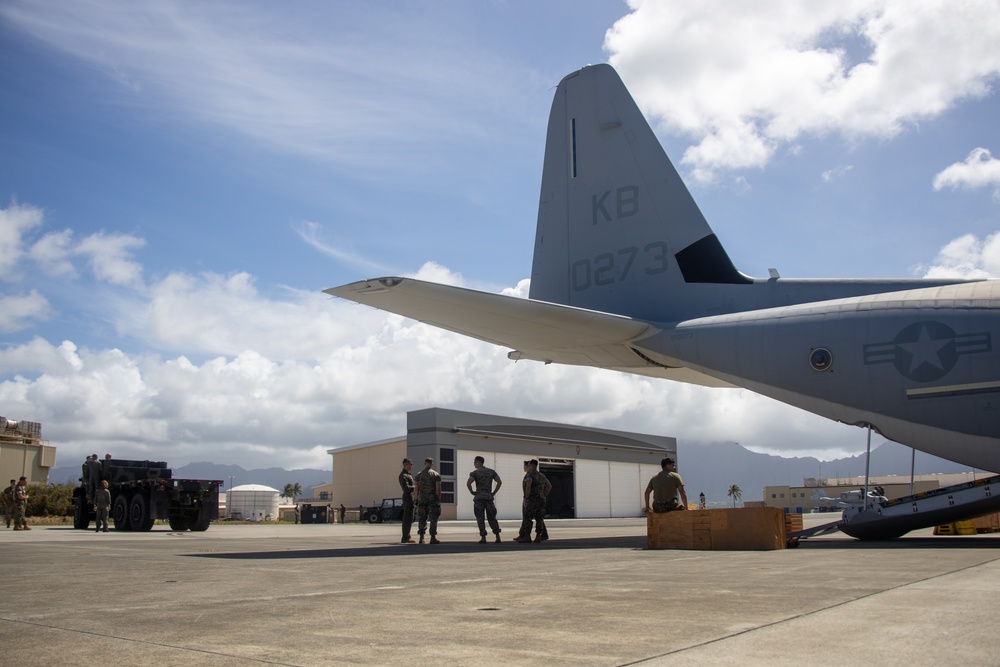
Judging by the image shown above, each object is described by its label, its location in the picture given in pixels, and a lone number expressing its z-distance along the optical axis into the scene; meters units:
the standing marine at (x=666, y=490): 11.81
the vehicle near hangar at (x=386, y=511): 40.81
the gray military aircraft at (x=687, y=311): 12.45
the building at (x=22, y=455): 48.16
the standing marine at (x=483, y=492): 13.09
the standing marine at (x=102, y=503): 19.17
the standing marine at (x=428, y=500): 13.06
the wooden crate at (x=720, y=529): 10.51
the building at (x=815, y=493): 78.99
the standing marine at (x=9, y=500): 21.41
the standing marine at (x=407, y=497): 13.30
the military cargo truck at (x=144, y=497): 19.88
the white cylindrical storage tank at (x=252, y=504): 60.31
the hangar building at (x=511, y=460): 44.59
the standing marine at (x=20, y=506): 21.17
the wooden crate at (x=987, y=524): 16.70
